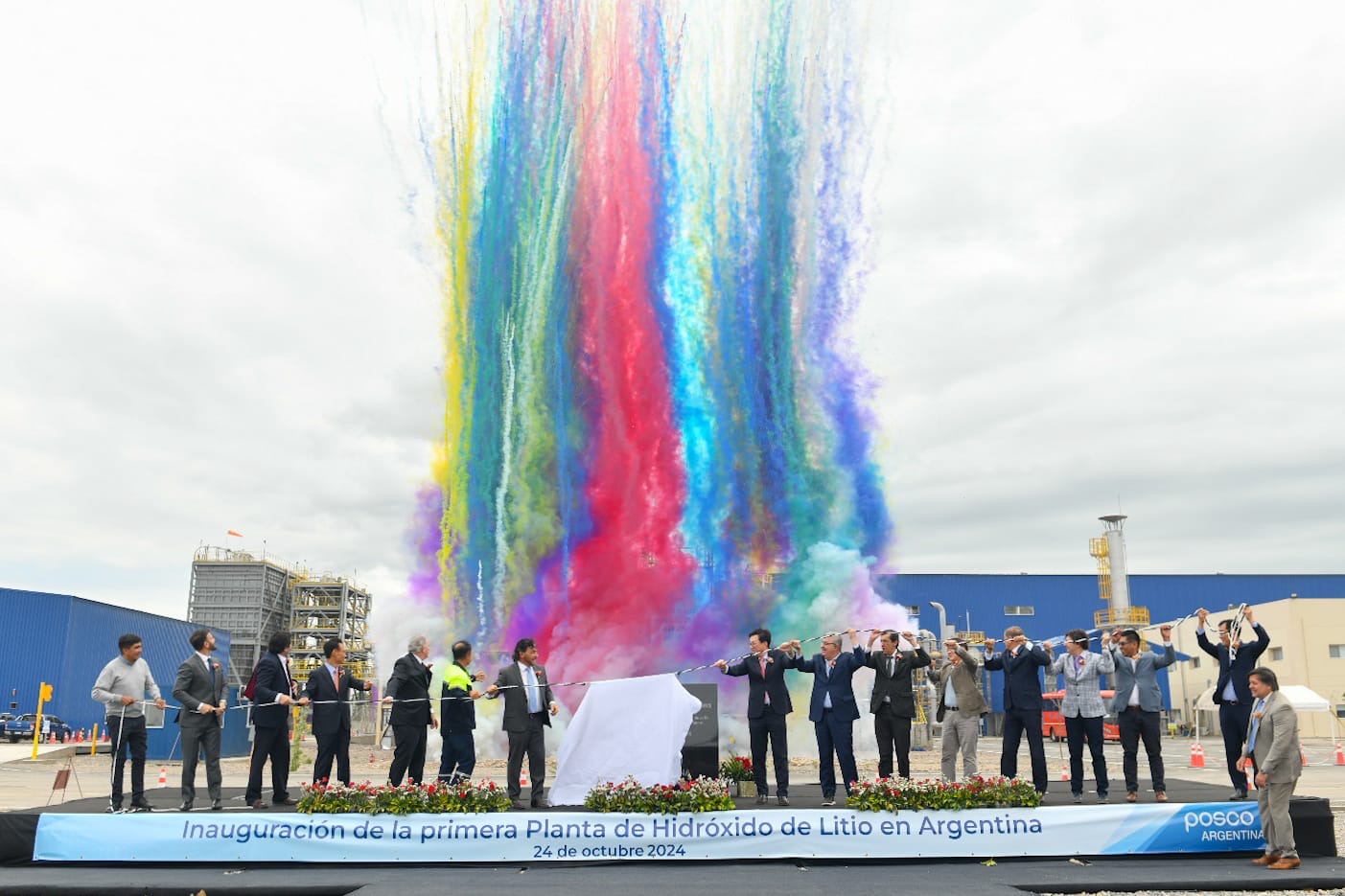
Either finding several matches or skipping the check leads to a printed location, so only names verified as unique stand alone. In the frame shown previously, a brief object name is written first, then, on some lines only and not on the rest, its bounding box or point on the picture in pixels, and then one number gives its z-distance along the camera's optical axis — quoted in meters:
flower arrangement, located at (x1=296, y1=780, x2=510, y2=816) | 10.08
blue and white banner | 9.84
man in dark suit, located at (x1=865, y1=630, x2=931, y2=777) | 12.34
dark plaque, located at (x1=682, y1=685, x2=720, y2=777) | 13.00
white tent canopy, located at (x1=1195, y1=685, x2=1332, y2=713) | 30.78
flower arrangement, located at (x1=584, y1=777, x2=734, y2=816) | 10.08
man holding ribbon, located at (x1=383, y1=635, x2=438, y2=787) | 11.70
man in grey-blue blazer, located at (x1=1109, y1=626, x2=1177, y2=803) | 11.54
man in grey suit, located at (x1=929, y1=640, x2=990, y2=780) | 12.81
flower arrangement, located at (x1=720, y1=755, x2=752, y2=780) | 12.83
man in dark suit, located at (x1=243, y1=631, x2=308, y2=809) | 11.24
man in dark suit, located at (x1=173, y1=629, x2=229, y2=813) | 10.96
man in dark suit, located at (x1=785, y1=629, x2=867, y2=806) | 11.91
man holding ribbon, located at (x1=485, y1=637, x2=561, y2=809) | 11.52
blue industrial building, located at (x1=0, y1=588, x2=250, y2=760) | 43.88
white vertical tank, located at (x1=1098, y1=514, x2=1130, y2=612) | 51.81
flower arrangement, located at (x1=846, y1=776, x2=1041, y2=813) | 10.12
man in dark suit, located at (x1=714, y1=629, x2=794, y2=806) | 11.55
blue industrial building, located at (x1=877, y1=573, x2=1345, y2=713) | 59.38
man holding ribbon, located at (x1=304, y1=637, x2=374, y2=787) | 11.72
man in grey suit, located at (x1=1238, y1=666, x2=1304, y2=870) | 9.37
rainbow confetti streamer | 33.56
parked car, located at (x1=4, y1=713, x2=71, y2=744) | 40.47
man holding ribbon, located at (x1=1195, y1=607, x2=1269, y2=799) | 11.49
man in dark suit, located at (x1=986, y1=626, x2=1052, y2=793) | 11.72
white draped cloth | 11.16
